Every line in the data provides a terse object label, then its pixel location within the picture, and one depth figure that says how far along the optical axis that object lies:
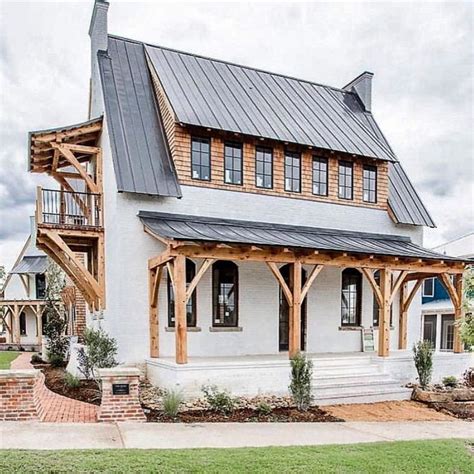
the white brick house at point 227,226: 10.77
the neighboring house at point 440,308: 21.12
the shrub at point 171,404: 8.13
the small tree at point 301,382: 9.12
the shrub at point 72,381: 10.38
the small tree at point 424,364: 11.39
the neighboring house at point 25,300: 26.89
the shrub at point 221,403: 8.75
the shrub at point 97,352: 10.32
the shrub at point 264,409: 8.72
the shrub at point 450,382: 11.69
